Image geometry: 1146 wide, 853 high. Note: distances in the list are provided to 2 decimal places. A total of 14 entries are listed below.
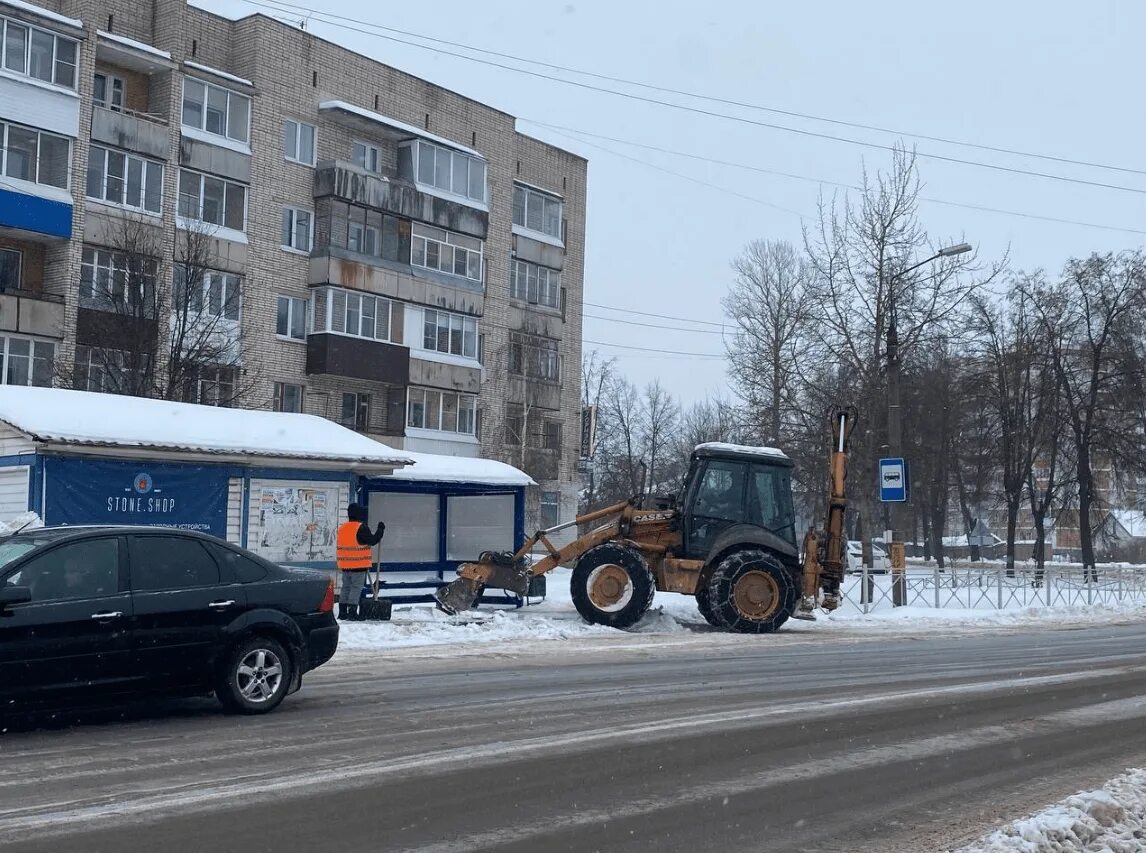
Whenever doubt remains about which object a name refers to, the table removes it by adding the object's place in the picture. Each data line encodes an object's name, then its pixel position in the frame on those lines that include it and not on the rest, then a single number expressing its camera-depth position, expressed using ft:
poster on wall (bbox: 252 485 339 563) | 71.51
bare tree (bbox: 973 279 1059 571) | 153.17
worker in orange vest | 63.16
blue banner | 62.72
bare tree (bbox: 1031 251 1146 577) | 146.10
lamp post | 92.48
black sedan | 31.04
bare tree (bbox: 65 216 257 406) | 111.55
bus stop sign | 89.76
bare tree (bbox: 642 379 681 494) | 308.81
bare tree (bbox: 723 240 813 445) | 136.36
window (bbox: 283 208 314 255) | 149.69
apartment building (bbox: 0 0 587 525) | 120.67
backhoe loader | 67.62
